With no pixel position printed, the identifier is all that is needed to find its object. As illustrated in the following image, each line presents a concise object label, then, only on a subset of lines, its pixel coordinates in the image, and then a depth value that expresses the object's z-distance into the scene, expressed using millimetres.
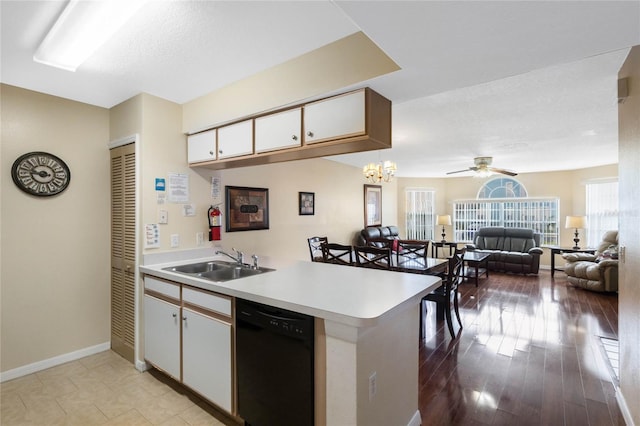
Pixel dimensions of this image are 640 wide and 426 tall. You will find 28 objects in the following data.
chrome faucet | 2739
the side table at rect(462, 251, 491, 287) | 5692
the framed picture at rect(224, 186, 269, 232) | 4012
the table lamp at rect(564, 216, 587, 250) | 6516
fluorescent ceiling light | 1563
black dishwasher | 1591
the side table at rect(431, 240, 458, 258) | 5305
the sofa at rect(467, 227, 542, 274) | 6781
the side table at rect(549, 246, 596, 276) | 6232
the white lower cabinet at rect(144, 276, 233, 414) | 1975
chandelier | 4770
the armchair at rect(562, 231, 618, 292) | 5066
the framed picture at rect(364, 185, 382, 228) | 7305
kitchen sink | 2576
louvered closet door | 2820
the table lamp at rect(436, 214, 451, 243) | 8320
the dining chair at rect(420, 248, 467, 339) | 3479
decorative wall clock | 2605
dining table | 3684
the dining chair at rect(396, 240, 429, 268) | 3892
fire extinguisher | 3108
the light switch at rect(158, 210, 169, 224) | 2745
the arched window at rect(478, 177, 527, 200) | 8023
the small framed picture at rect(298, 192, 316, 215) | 5256
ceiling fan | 5612
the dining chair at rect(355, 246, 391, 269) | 3332
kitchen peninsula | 1463
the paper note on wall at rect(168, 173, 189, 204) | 2838
